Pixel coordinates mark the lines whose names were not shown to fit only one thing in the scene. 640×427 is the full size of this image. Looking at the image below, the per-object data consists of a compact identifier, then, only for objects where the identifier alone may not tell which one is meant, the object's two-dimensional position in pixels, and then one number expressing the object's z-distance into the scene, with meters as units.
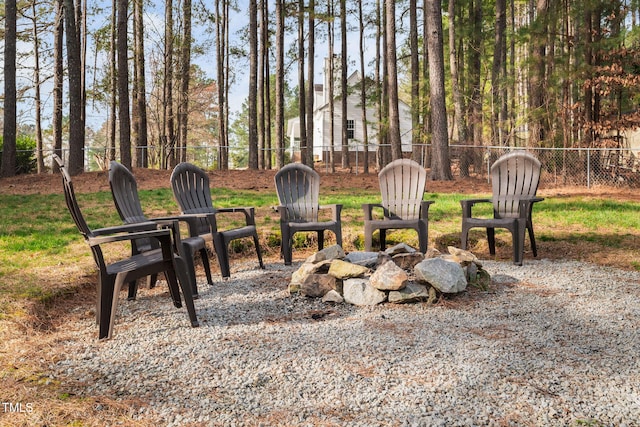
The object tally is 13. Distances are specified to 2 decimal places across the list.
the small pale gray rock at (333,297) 3.95
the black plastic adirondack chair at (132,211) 3.88
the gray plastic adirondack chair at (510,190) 5.38
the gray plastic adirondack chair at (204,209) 4.70
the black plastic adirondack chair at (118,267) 3.06
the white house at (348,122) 31.72
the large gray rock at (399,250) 4.71
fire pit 3.90
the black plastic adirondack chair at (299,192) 5.58
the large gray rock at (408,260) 4.48
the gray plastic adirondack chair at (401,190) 5.59
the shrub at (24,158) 16.10
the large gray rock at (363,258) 4.41
